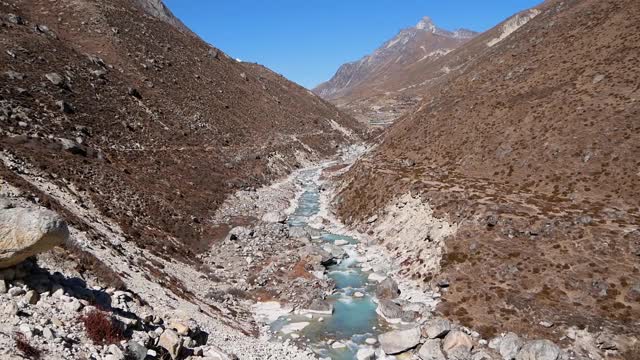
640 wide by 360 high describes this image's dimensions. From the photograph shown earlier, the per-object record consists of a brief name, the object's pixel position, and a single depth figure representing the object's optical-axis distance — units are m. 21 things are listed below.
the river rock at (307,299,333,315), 37.03
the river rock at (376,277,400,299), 39.50
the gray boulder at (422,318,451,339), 31.03
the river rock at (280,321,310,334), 34.17
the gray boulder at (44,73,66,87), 65.31
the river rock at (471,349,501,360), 29.00
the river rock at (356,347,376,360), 29.77
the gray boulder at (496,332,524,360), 29.16
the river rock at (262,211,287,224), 61.00
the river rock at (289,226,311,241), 55.14
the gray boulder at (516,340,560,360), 27.86
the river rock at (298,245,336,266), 46.59
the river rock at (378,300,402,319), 35.56
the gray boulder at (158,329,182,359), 22.56
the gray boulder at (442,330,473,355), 29.95
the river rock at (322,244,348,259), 50.22
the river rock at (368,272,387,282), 43.84
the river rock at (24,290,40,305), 19.48
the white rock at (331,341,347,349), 31.36
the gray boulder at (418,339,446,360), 29.31
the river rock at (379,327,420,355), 30.48
